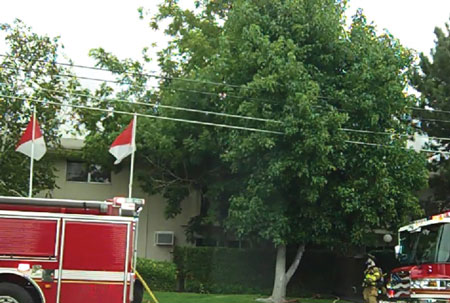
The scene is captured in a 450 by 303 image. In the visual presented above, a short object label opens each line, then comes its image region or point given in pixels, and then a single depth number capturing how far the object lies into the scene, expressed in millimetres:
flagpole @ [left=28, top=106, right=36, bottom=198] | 17306
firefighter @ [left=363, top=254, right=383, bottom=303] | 16234
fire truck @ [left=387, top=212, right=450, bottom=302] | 11789
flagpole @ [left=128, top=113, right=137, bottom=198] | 16908
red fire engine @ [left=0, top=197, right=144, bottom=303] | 9867
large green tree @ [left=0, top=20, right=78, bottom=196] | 21453
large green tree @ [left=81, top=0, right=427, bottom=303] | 17031
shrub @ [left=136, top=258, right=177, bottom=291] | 20594
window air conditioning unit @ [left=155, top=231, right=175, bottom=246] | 24281
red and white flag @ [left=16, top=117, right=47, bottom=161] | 17656
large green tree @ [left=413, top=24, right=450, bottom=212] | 23156
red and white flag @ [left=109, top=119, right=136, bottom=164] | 16953
